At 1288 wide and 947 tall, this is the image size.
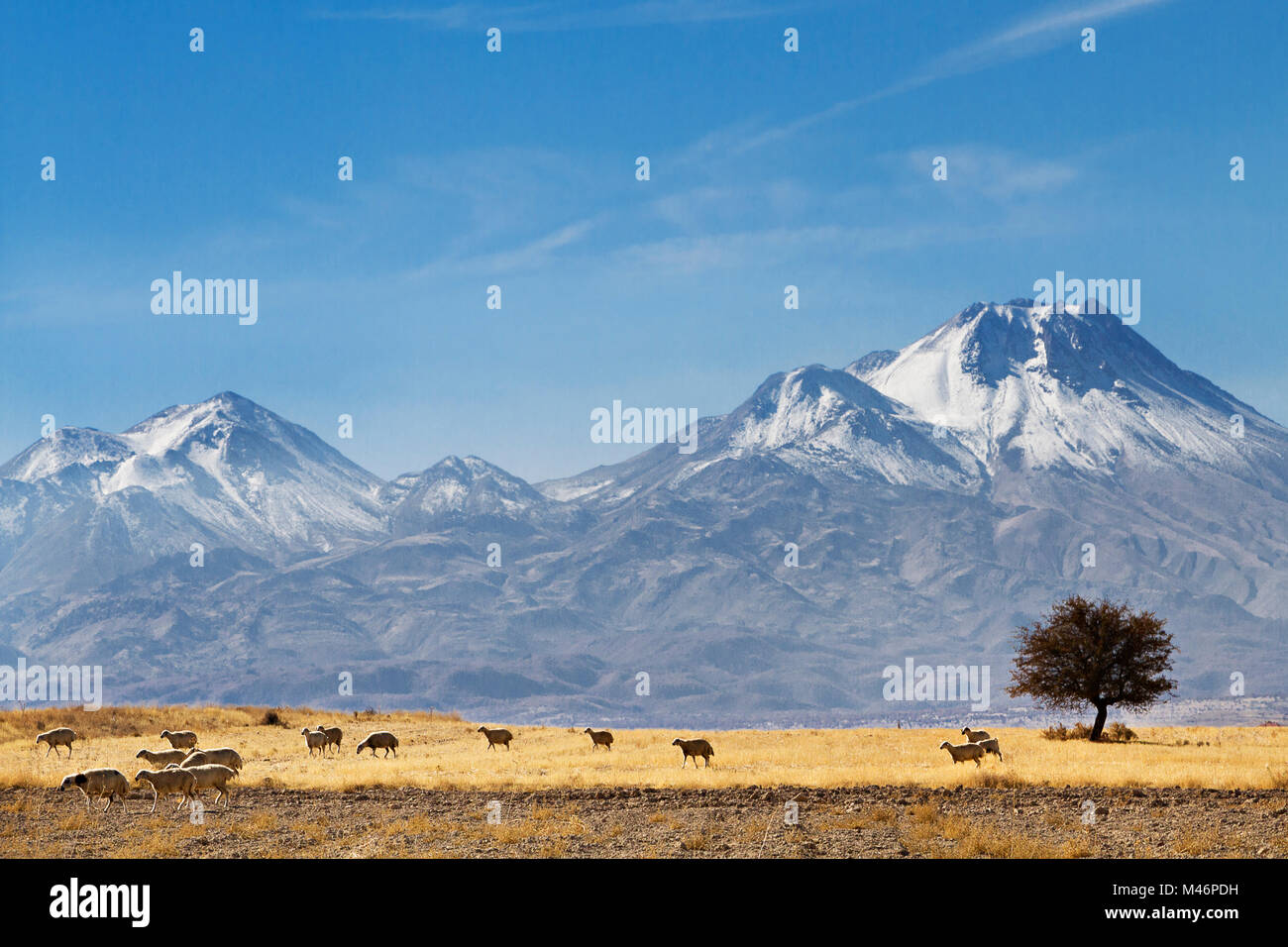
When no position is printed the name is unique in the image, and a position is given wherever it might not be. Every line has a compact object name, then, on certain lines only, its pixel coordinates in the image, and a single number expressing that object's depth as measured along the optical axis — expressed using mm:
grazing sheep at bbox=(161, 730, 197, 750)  46344
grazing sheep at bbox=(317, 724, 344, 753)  47312
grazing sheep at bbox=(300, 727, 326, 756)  45406
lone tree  52281
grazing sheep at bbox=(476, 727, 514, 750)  49284
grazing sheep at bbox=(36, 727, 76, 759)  45312
